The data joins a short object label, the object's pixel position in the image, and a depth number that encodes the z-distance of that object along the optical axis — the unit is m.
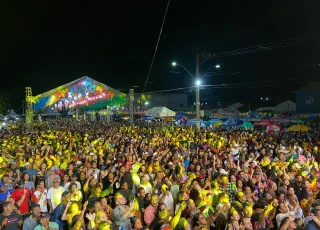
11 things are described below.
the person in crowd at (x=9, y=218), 2.83
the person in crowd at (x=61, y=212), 3.26
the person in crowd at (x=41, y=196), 3.64
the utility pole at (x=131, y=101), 16.13
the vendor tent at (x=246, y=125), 13.57
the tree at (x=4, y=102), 34.45
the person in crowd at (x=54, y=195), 3.61
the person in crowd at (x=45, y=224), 2.72
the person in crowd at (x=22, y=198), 3.54
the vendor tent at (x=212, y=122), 15.27
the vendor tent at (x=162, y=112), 12.04
